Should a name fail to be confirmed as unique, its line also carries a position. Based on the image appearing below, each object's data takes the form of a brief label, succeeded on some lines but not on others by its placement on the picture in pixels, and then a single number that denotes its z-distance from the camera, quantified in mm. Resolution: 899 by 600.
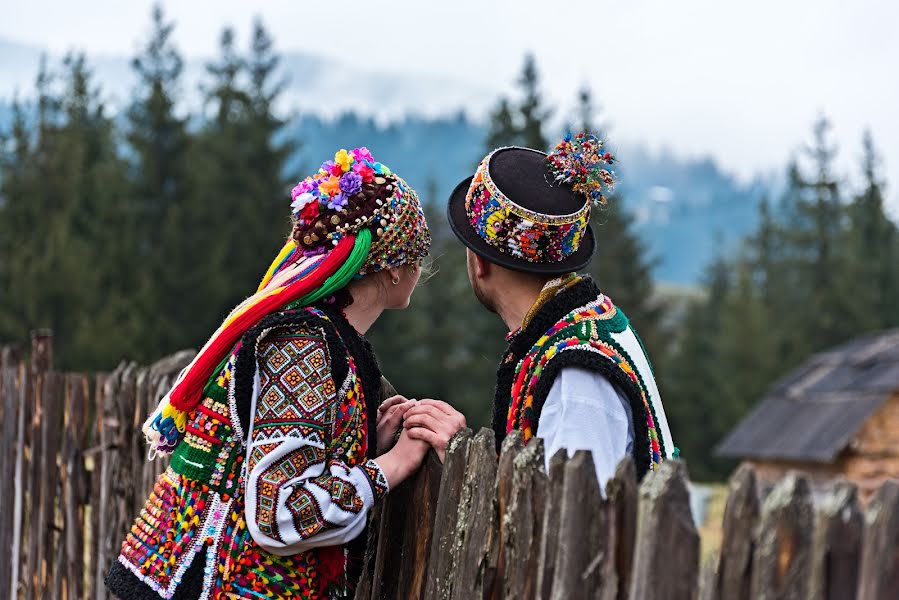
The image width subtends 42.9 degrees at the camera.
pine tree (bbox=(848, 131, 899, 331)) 38469
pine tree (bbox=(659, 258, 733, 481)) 35469
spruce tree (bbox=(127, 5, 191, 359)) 27438
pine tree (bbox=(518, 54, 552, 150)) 33906
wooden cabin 17344
